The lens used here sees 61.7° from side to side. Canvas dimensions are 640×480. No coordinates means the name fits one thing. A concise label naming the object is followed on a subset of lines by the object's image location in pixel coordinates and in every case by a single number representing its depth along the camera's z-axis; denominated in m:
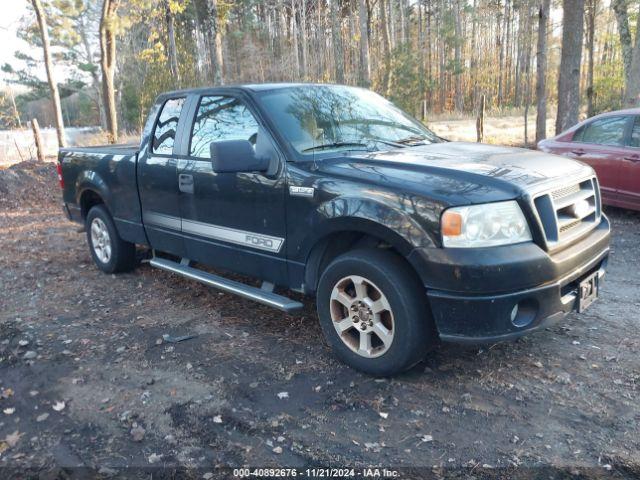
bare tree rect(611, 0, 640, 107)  12.23
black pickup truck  3.01
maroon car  7.12
